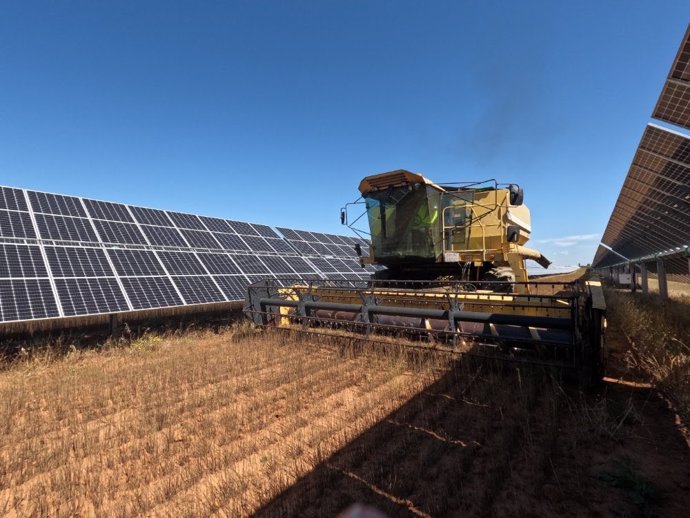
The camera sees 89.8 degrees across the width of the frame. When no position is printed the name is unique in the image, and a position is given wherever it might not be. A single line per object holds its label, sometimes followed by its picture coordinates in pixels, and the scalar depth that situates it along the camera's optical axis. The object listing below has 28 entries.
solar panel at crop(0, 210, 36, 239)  8.76
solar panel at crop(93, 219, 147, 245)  10.87
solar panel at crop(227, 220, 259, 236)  16.42
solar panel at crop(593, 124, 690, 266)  9.19
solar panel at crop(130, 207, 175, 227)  13.11
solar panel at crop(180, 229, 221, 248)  12.97
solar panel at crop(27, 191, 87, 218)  10.84
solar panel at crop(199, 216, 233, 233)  15.35
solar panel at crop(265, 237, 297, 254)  15.90
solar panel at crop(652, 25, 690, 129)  6.45
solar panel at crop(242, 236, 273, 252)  14.92
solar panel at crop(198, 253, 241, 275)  11.41
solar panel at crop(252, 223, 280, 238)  17.56
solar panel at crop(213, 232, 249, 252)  13.88
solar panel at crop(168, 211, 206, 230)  14.30
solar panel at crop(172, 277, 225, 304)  9.34
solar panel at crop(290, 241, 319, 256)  16.98
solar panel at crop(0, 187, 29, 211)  10.01
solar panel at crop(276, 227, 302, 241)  18.75
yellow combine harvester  5.88
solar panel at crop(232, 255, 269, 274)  12.32
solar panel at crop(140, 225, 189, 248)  11.85
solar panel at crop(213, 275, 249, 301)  10.19
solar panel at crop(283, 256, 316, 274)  14.17
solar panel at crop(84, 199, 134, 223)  12.12
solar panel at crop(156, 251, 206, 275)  10.46
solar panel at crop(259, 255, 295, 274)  13.31
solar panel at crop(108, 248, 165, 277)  9.41
